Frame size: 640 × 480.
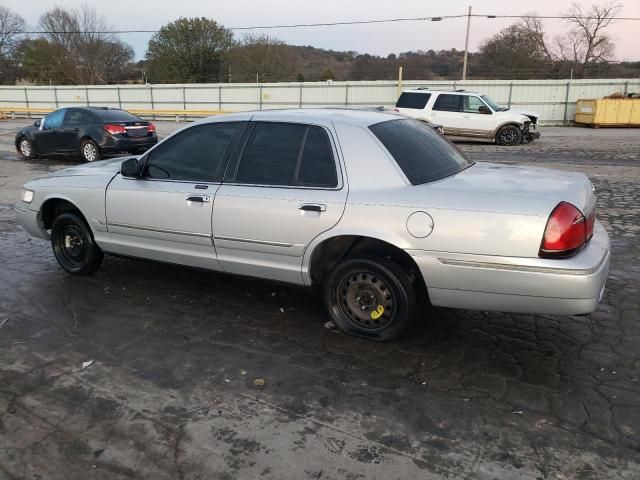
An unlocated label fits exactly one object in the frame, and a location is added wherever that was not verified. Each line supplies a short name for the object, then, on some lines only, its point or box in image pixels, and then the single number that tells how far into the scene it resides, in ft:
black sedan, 45.29
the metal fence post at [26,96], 128.06
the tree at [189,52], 196.03
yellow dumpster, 82.07
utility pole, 132.59
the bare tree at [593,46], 166.27
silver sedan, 11.08
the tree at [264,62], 182.09
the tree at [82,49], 205.46
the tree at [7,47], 221.25
